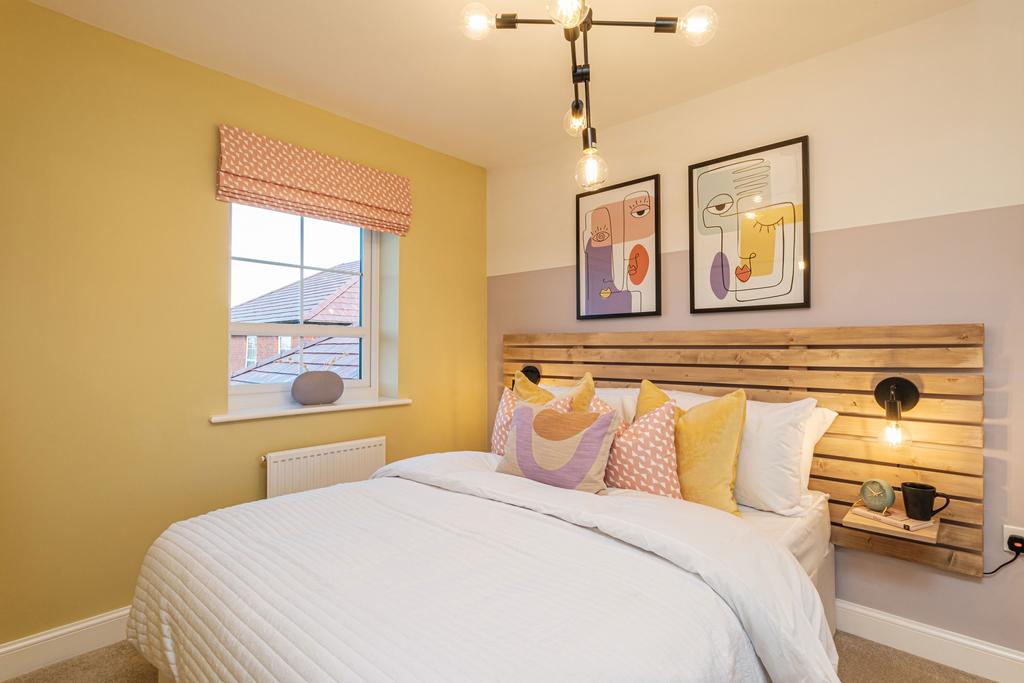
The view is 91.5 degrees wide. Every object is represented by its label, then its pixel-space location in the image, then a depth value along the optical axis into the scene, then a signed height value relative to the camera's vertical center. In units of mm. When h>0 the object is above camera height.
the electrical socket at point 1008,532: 1789 -695
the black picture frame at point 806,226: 2232 +509
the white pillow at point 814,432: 2016 -384
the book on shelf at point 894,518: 1778 -659
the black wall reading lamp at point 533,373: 3145 -212
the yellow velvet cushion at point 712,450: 1845 -418
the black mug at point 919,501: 1788 -582
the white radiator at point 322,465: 2506 -672
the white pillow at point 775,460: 1901 -466
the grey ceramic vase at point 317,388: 2633 -256
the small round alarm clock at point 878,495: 1869 -587
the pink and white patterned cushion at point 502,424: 2436 -415
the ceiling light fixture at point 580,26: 1191 +817
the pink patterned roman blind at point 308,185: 2381 +828
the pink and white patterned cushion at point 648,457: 1869 -448
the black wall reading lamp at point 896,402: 1931 -243
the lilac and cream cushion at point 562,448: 1873 -421
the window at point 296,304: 2570 +206
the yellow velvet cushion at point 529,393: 2523 -272
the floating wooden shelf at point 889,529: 1728 -681
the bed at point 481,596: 960 -588
